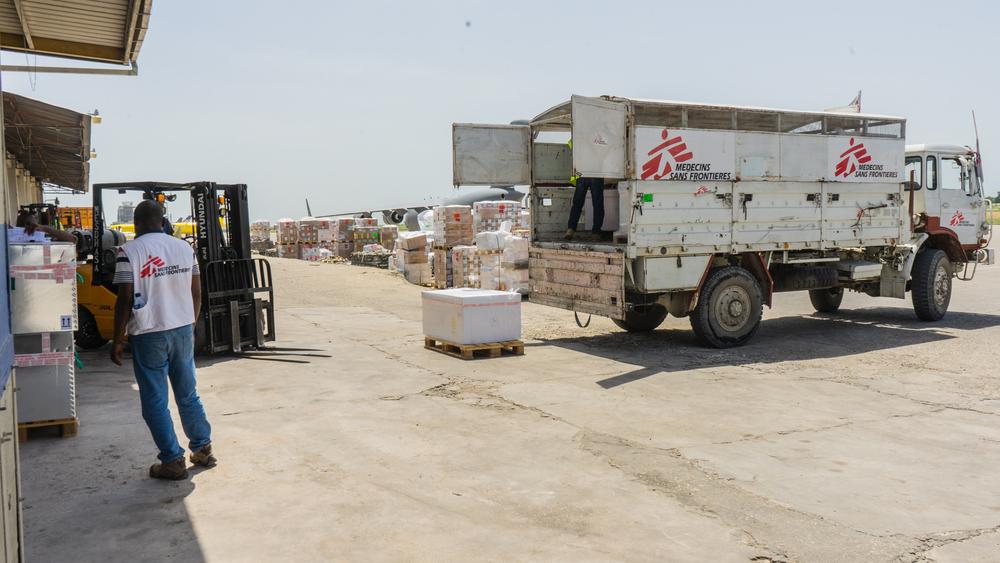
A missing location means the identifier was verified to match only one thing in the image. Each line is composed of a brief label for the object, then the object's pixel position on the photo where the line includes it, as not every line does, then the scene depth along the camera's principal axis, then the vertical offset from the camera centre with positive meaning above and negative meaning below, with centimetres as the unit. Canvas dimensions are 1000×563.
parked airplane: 5685 +181
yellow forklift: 994 -44
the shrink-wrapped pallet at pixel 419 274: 2022 -102
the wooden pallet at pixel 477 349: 976 -145
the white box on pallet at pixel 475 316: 980 -103
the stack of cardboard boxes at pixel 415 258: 2019 -62
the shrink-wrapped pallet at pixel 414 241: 2005 -19
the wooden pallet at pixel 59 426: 610 -139
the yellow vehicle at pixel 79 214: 2370 +88
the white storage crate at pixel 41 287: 555 -30
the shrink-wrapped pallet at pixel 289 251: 3189 -55
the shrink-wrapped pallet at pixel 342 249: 3181 -53
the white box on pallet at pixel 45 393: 616 -114
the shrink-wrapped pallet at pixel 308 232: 3184 +17
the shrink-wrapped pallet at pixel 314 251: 3170 -59
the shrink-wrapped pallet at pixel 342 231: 3196 +17
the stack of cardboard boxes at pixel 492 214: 1961 +40
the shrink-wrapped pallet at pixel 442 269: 1856 -84
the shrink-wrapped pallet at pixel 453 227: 1888 +12
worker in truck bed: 1135 +44
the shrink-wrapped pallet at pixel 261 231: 3828 +31
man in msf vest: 517 -52
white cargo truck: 967 +24
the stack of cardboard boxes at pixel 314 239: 3181 -12
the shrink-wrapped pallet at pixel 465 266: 1683 -72
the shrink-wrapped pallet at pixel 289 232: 3194 +19
